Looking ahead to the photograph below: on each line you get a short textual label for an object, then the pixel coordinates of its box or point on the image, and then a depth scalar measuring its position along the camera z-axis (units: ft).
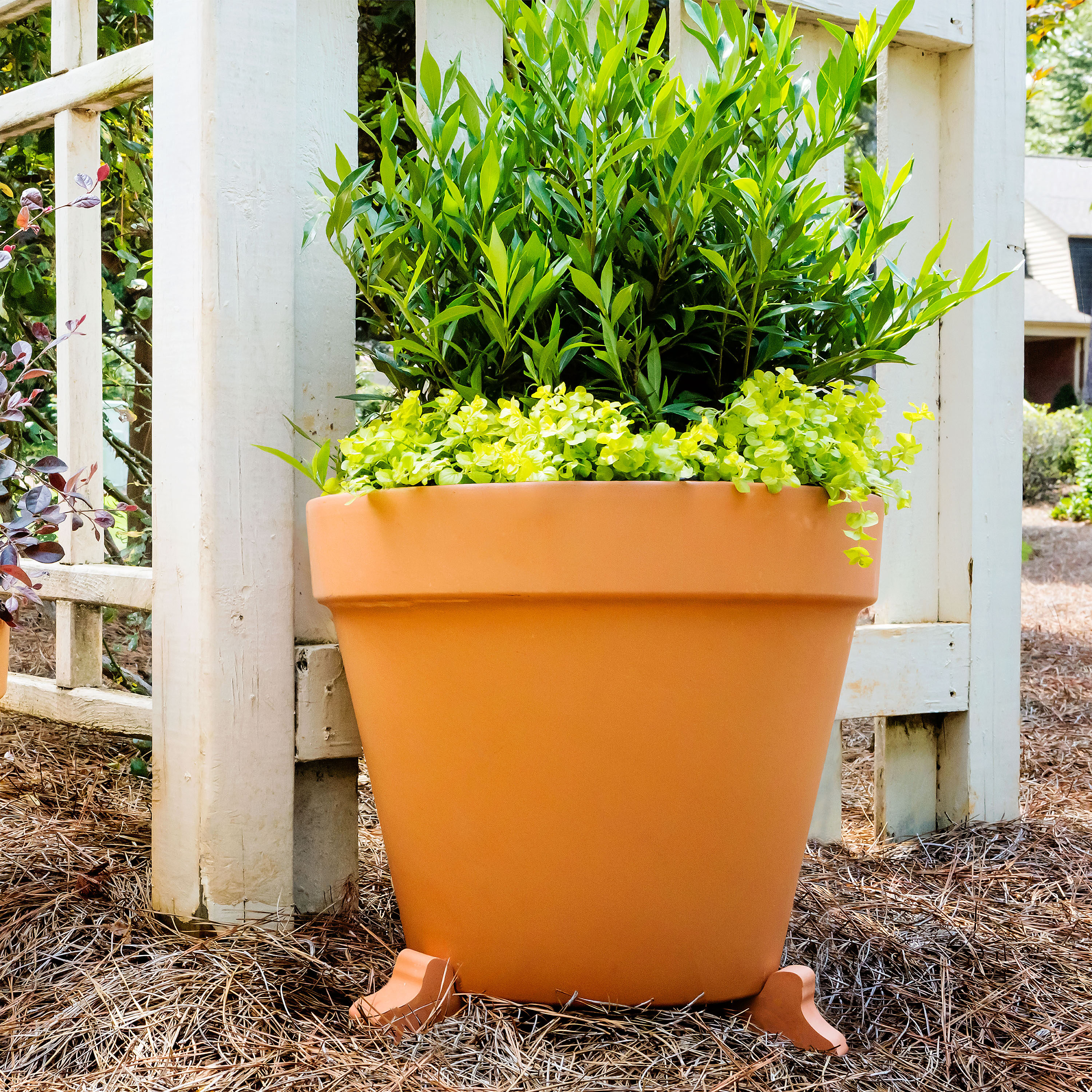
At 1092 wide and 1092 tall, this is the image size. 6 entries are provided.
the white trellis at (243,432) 6.54
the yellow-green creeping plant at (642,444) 6.01
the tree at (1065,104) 68.15
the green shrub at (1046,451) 42.00
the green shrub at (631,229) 6.11
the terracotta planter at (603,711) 6.01
